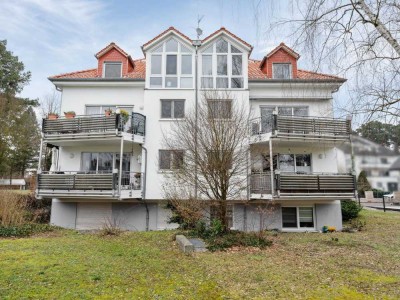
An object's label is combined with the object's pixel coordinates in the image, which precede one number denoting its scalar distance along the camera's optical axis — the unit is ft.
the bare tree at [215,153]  41.50
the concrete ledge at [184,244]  35.73
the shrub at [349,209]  64.18
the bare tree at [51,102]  114.34
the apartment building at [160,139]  53.98
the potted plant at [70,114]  59.41
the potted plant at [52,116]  59.21
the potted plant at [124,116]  57.16
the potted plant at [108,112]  57.24
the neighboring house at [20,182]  117.72
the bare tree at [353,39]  15.64
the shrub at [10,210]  49.98
